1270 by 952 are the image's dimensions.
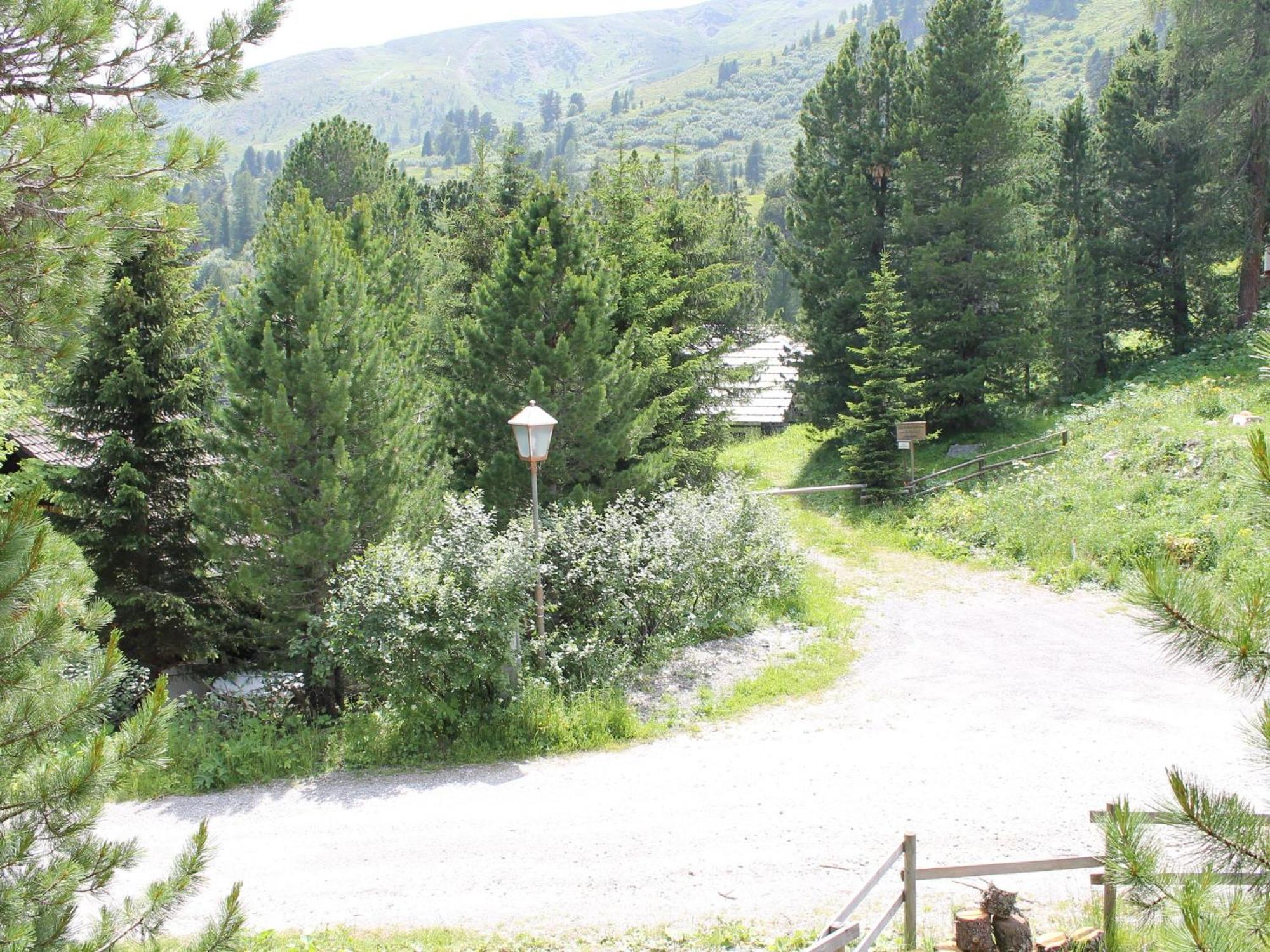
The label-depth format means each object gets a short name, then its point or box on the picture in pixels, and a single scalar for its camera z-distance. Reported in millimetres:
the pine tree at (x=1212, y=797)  3414
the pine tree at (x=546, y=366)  16844
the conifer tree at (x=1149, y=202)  29484
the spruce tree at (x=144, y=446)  14750
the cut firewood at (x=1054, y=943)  6199
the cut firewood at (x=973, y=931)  6223
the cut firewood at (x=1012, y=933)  6254
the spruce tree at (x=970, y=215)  27609
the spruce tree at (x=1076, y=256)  29016
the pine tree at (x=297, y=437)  13148
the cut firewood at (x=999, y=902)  6340
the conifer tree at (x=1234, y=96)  27016
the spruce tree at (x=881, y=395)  24469
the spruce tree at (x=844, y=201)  30609
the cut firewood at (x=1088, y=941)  6190
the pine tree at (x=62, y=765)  3674
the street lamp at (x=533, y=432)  11664
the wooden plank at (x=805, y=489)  24891
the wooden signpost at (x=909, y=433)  22984
